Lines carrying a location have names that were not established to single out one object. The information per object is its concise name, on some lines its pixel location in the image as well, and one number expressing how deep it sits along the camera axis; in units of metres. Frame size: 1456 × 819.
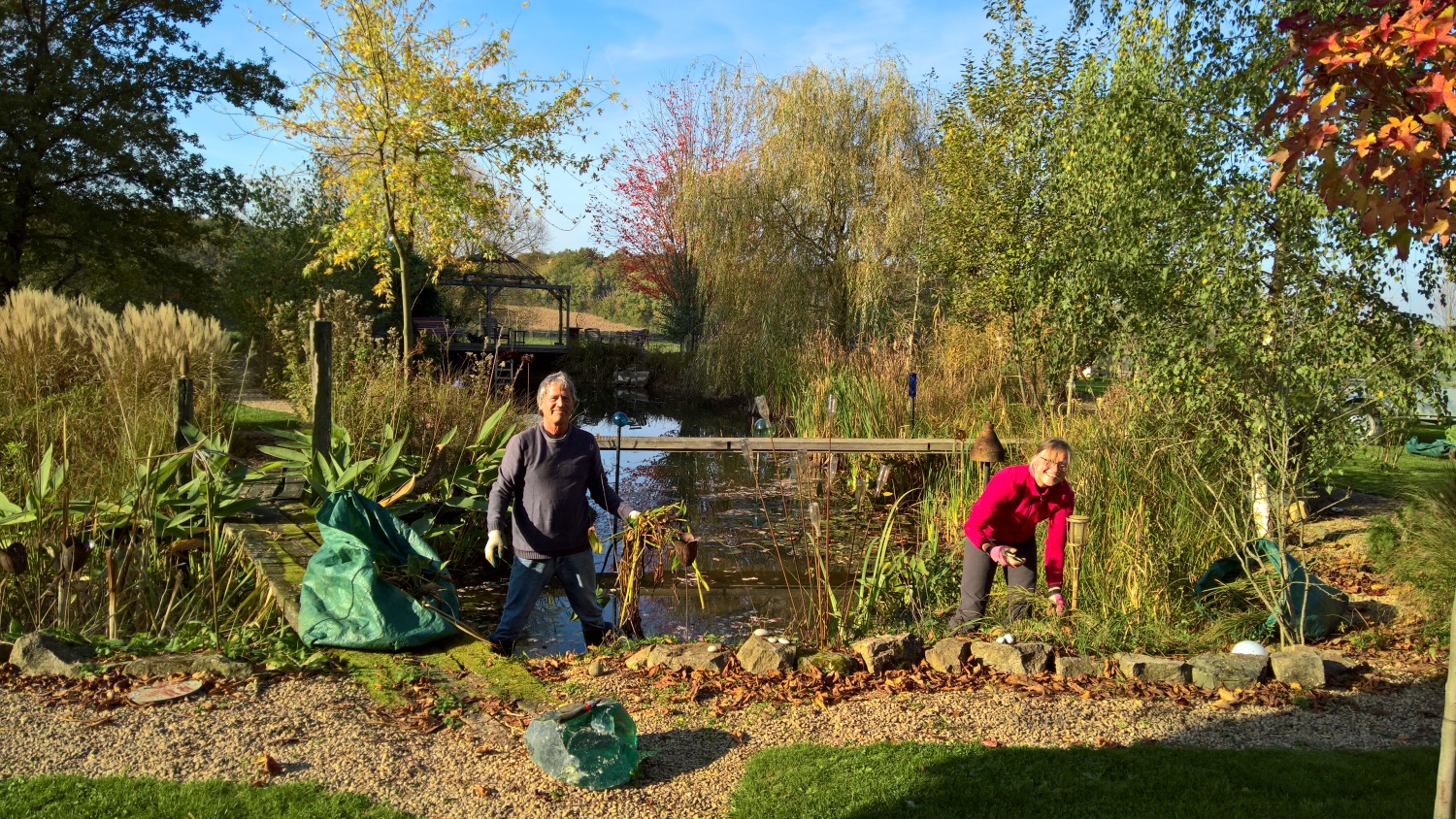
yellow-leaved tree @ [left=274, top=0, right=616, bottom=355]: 10.68
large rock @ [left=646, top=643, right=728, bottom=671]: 5.03
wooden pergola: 27.28
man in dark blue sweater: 5.42
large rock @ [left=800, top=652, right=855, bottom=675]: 4.99
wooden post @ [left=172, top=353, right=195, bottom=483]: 7.11
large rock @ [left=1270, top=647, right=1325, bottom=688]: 4.86
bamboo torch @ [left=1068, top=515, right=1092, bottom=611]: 5.58
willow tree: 18.31
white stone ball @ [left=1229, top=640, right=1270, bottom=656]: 5.12
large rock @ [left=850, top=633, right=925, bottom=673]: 5.06
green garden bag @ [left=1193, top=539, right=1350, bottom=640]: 5.64
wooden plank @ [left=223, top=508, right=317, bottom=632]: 5.46
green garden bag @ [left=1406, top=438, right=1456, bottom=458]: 12.74
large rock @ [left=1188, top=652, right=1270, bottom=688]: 4.84
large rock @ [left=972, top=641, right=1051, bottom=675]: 4.98
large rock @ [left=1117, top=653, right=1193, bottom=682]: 4.89
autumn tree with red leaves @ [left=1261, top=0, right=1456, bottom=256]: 2.44
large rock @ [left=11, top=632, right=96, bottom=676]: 4.64
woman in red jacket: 5.68
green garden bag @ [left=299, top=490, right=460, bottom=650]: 5.06
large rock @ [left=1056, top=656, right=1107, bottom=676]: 4.97
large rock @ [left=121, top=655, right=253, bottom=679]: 4.61
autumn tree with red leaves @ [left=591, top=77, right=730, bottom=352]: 27.28
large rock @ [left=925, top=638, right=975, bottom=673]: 5.09
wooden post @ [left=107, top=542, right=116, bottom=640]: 5.21
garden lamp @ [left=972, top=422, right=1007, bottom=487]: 8.38
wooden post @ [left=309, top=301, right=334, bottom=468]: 7.44
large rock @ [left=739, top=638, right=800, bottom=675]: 4.99
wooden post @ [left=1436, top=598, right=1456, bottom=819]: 2.46
